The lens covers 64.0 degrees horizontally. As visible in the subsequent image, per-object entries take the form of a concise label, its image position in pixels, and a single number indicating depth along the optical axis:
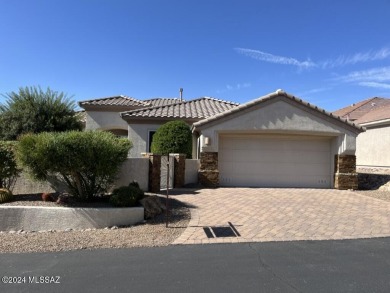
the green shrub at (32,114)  15.87
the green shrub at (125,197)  8.21
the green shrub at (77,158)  7.98
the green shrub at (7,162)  9.30
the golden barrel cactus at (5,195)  8.65
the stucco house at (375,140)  18.48
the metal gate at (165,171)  12.10
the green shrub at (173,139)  13.88
